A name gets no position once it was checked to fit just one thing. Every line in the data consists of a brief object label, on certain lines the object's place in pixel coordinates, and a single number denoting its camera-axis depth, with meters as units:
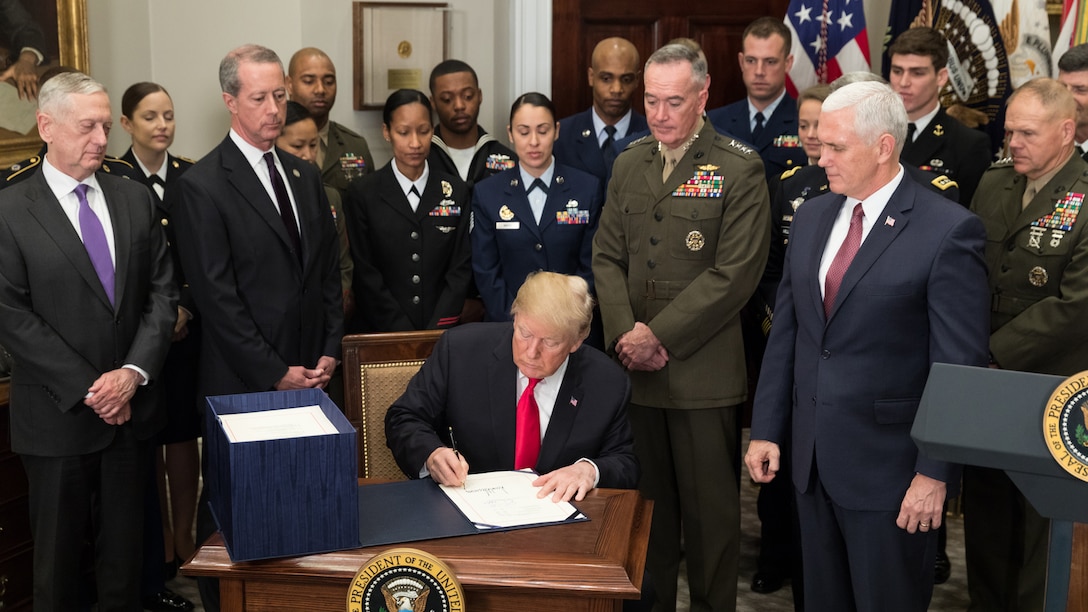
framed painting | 4.21
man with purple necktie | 2.96
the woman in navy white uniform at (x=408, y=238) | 3.99
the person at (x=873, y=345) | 2.44
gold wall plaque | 5.40
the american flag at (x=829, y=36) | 5.08
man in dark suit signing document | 2.57
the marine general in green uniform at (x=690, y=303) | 3.31
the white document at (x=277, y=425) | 2.03
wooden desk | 1.95
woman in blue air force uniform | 3.88
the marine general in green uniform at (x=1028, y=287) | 3.24
